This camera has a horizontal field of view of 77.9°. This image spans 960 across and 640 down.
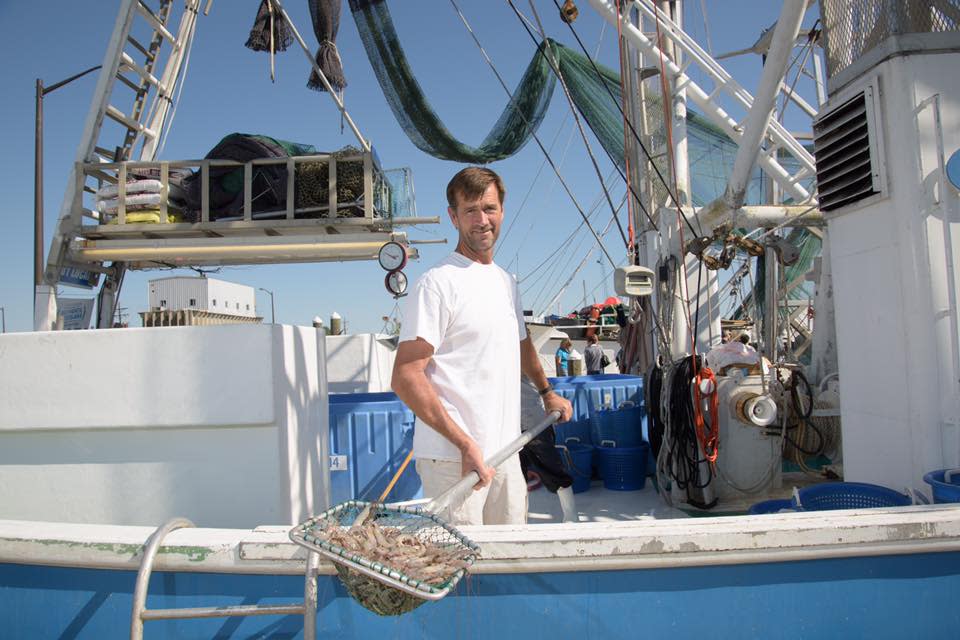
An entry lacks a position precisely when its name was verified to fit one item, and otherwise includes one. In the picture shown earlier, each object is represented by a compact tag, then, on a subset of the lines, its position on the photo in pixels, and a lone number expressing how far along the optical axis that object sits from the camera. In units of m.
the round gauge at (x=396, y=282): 7.47
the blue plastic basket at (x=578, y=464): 4.72
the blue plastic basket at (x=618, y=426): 5.07
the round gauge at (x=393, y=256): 7.04
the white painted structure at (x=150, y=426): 2.45
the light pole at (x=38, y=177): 10.32
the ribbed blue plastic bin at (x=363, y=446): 4.64
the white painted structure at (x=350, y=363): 6.63
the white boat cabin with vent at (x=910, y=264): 2.33
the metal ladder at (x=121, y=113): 7.17
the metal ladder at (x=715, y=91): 5.64
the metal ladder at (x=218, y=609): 1.62
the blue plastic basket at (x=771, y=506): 2.99
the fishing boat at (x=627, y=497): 1.76
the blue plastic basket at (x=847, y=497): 2.38
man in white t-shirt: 1.93
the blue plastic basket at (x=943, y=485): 2.04
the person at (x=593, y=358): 13.52
